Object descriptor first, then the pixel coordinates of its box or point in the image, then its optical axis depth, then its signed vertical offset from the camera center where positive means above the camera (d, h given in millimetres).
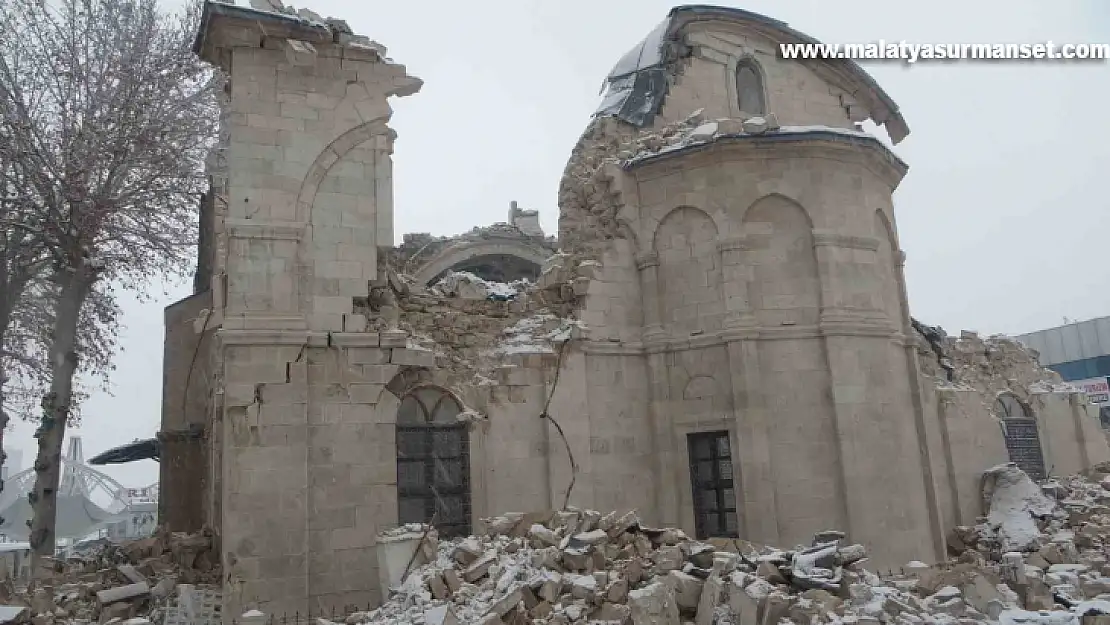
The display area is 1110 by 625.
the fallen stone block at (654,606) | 6340 -1204
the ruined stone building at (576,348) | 9547 +1566
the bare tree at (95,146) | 13953 +6181
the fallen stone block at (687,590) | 6828 -1167
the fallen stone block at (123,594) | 9062 -1259
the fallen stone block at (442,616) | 6750 -1282
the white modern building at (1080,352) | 35531 +3802
